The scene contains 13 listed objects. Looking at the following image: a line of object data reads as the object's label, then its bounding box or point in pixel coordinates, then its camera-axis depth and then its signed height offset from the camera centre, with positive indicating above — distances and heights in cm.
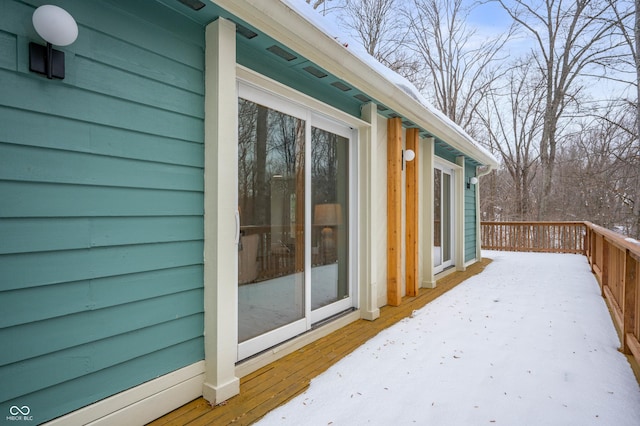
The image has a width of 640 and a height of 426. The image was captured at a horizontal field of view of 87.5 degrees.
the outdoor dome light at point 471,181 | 746 +67
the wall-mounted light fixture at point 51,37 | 136 +75
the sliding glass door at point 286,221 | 246 -8
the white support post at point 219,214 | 202 -1
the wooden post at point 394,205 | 398 +8
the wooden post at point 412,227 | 455 -21
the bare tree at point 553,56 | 1136 +540
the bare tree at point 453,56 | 1227 +597
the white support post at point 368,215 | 359 -4
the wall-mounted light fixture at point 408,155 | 436 +74
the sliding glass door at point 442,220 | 579 -16
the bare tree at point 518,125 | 1320 +356
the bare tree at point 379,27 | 987 +565
